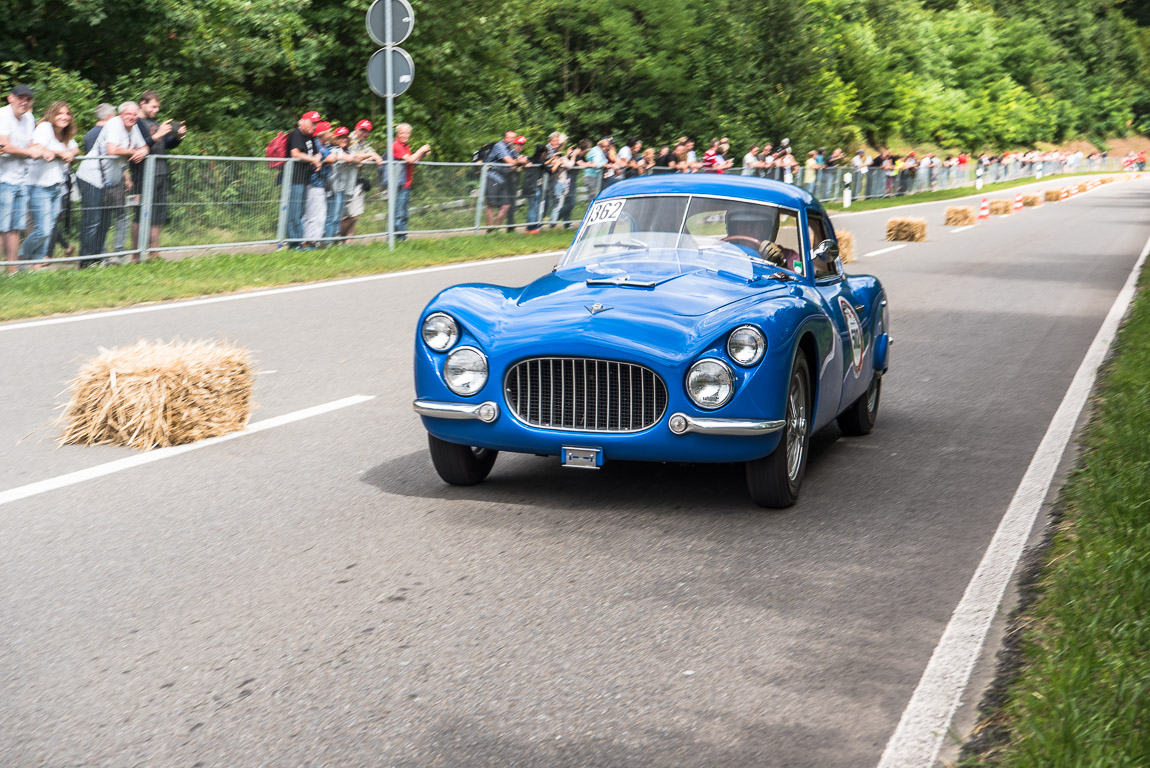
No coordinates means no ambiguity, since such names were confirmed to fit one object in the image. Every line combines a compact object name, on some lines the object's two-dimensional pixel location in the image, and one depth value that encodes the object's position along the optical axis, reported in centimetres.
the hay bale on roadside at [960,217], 3531
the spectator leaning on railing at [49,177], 1405
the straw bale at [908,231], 2778
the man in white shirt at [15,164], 1369
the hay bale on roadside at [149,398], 746
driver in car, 743
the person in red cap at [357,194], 1947
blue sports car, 599
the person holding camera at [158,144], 1556
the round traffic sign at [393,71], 1877
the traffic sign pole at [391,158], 1870
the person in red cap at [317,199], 1836
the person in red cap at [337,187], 1884
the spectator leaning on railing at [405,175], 2061
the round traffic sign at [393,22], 1875
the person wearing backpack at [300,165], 1798
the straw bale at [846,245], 2044
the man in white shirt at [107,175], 1466
